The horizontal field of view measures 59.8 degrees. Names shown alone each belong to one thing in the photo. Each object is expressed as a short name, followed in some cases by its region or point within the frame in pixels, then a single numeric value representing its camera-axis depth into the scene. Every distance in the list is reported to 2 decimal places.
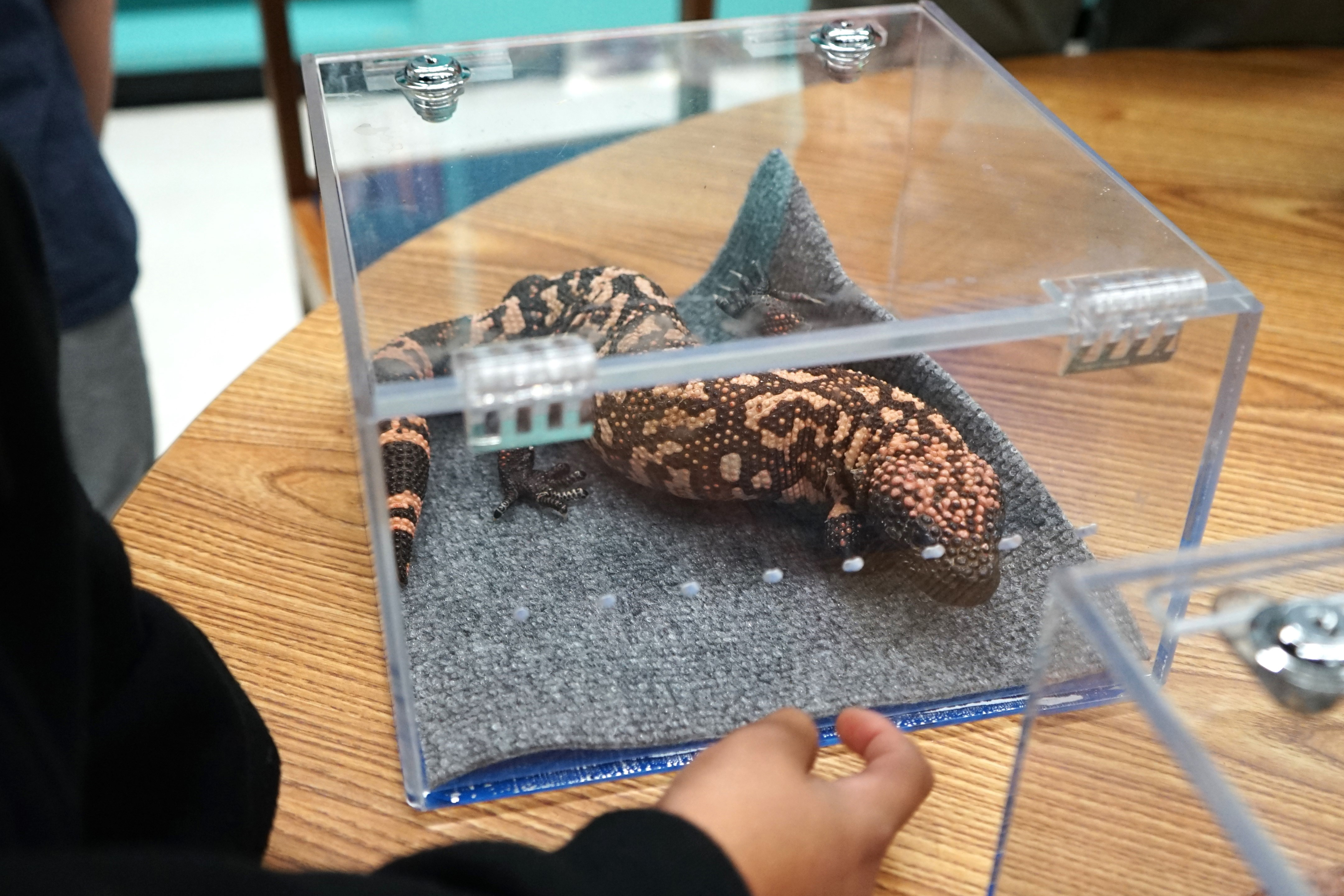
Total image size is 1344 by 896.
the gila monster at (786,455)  0.69
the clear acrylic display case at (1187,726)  0.44
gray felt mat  0.66
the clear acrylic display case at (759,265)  0.59
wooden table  0.63
